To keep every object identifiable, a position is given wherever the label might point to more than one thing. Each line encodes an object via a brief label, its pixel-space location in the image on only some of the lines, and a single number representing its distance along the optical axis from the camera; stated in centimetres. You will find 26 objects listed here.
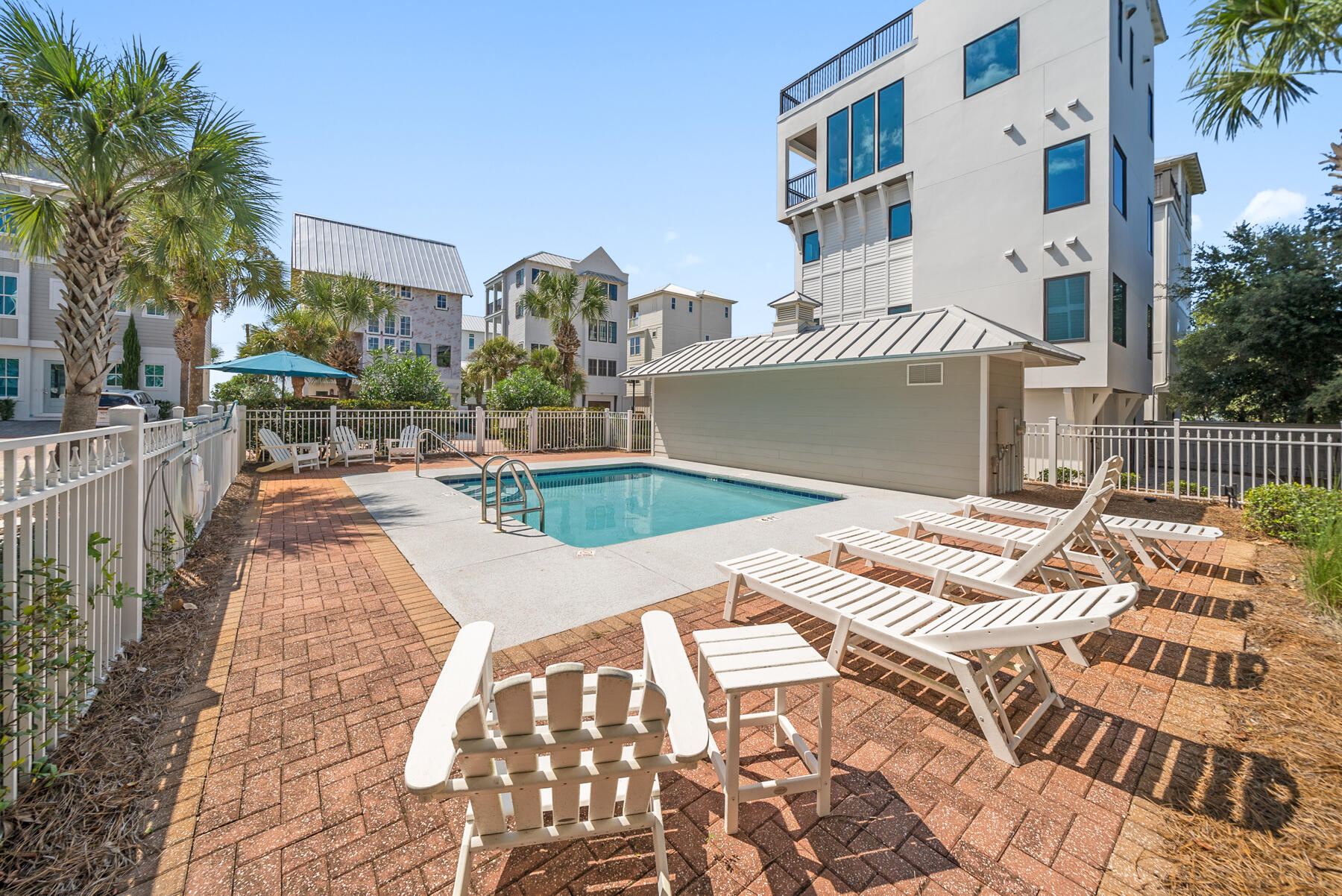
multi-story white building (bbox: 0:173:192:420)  1897
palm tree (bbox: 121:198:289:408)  702
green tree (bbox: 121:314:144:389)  2064
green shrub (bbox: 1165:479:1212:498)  884
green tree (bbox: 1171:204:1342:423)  1204
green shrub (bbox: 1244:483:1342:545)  527
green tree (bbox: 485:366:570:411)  1684
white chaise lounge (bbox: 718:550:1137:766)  222
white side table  184
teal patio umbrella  1162
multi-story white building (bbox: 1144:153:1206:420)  1741
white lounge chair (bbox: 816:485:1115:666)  337
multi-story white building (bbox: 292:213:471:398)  2741
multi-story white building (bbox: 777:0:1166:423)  1186
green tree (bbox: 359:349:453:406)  1582
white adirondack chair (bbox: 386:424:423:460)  1384
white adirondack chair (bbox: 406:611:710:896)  133
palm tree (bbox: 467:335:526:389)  2736
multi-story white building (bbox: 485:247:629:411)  3114
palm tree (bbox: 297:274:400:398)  1727
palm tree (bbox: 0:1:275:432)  539
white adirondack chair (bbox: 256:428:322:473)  1128
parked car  1561
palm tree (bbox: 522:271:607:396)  2495
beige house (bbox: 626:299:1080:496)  902
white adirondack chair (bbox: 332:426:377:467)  1248
